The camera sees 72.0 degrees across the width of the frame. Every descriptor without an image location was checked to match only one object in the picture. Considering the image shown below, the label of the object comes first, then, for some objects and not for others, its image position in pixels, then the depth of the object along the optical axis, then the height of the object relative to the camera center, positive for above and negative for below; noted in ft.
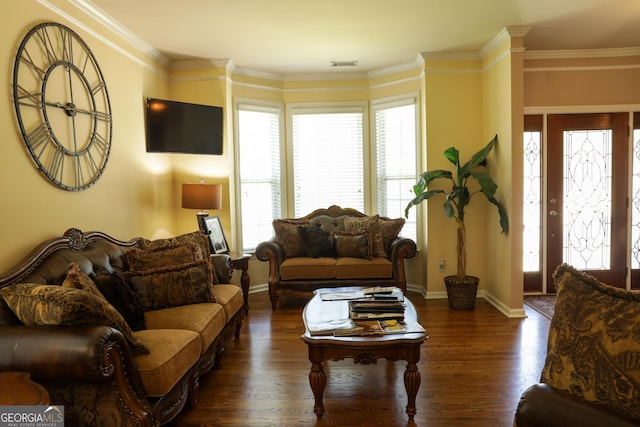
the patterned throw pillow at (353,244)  15.79 -1.71
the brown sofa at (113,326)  6.06 -2.08
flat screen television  14.47 +2.50
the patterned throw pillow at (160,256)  10.57 -1.37
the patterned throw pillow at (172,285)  9.87 -1.93
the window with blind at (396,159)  17.54 +1.52
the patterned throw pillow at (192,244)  11.29 -1.14
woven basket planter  14.80 -3.29
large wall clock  8.90 +2.18
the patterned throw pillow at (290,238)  16.33 -1.51
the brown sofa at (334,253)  15.19 -2.03
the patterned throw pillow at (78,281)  7.66 -1.39
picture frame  14.85 -1.24
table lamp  14.96 +0.09
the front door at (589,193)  15.97 -0.02
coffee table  8.02 -2.86
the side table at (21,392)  4.90 -2.16
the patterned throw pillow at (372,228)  15.96 -1.17
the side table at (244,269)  14.48 -2.31
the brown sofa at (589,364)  4.52 -1.90
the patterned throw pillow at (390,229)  16.40 -1.24
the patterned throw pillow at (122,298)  8.41 -1.88
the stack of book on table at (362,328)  8.27 -2.53
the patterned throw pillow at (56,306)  6.36 -1.53
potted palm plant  14.55 -0.07
